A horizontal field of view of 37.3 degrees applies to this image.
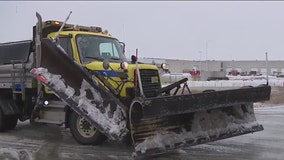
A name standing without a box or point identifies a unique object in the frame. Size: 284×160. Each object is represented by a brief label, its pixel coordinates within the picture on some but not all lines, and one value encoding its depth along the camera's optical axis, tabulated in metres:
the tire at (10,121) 11.00
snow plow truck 7.32
